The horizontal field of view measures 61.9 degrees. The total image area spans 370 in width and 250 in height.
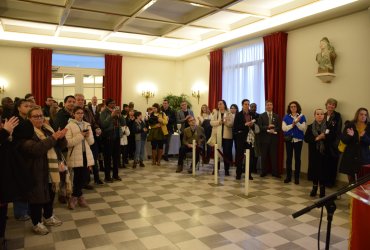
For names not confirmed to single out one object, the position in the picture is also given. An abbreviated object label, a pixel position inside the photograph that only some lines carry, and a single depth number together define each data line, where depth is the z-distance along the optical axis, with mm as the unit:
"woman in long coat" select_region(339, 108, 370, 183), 4602
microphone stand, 1949
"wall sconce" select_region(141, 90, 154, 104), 10938
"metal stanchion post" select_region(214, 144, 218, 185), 5961
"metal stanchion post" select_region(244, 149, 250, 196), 5038
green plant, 10691
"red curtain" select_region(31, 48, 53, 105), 9242
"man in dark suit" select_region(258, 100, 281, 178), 6691
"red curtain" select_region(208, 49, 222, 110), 9148
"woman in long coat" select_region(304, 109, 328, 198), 5152
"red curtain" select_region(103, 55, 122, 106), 10234
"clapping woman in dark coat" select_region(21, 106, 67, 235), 3230
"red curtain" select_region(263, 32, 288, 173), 7004
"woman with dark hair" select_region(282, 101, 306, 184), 6078
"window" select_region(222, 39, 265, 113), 7828
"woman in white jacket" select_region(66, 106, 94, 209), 4203
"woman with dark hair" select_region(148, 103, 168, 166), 7815
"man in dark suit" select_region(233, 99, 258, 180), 6480
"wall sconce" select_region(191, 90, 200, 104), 10386
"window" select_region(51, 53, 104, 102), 9906
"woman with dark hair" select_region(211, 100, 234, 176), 6859
